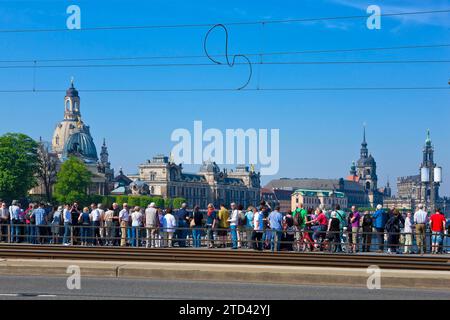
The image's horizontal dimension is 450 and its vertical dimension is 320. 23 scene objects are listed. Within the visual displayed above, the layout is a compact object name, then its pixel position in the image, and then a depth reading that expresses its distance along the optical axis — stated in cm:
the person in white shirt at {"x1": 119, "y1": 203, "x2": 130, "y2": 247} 3209
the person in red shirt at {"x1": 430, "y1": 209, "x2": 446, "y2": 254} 3070
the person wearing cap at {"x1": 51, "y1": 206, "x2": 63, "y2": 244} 3303
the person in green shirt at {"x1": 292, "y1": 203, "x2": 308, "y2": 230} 3195
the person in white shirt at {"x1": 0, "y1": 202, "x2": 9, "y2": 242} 3419
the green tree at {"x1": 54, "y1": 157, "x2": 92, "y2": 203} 16350
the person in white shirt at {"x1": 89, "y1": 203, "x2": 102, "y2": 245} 3322
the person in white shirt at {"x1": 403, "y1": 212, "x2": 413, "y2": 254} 3291
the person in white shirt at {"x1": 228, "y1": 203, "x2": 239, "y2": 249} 2985
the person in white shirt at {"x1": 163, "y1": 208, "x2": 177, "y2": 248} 3097
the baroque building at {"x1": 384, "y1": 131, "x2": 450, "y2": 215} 7762
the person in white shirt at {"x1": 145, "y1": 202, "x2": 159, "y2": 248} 3120
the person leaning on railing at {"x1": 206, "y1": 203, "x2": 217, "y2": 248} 3066
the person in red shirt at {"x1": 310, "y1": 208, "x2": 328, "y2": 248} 3095
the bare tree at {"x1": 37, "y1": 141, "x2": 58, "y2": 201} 15950
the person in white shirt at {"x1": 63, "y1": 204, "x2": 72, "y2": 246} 3173
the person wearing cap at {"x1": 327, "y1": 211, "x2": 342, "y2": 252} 3014
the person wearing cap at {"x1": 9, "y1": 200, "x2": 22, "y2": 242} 3391
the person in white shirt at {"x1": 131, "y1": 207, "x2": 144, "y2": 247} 3102
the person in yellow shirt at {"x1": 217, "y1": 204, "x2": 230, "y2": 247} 3253
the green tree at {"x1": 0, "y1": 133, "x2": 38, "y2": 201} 13025
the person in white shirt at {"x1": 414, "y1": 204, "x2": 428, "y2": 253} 3127
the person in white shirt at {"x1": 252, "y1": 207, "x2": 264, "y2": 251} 2864
